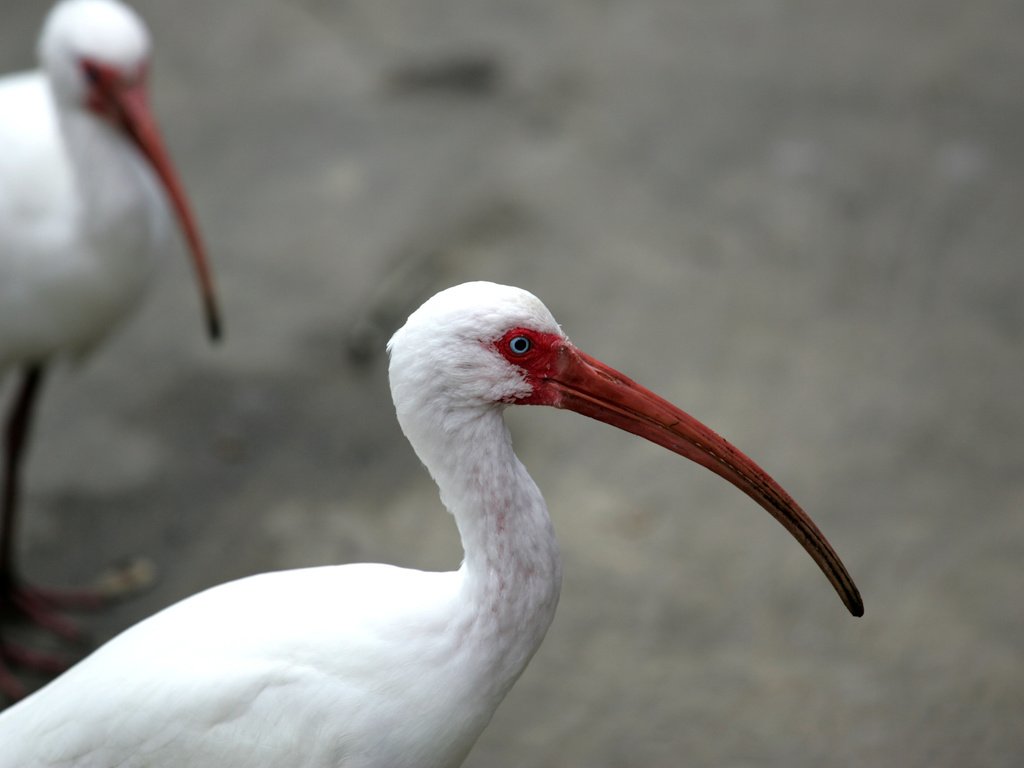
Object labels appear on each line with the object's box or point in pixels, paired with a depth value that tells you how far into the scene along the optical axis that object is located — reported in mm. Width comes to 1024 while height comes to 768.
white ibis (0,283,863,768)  4867
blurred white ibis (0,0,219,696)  7766
